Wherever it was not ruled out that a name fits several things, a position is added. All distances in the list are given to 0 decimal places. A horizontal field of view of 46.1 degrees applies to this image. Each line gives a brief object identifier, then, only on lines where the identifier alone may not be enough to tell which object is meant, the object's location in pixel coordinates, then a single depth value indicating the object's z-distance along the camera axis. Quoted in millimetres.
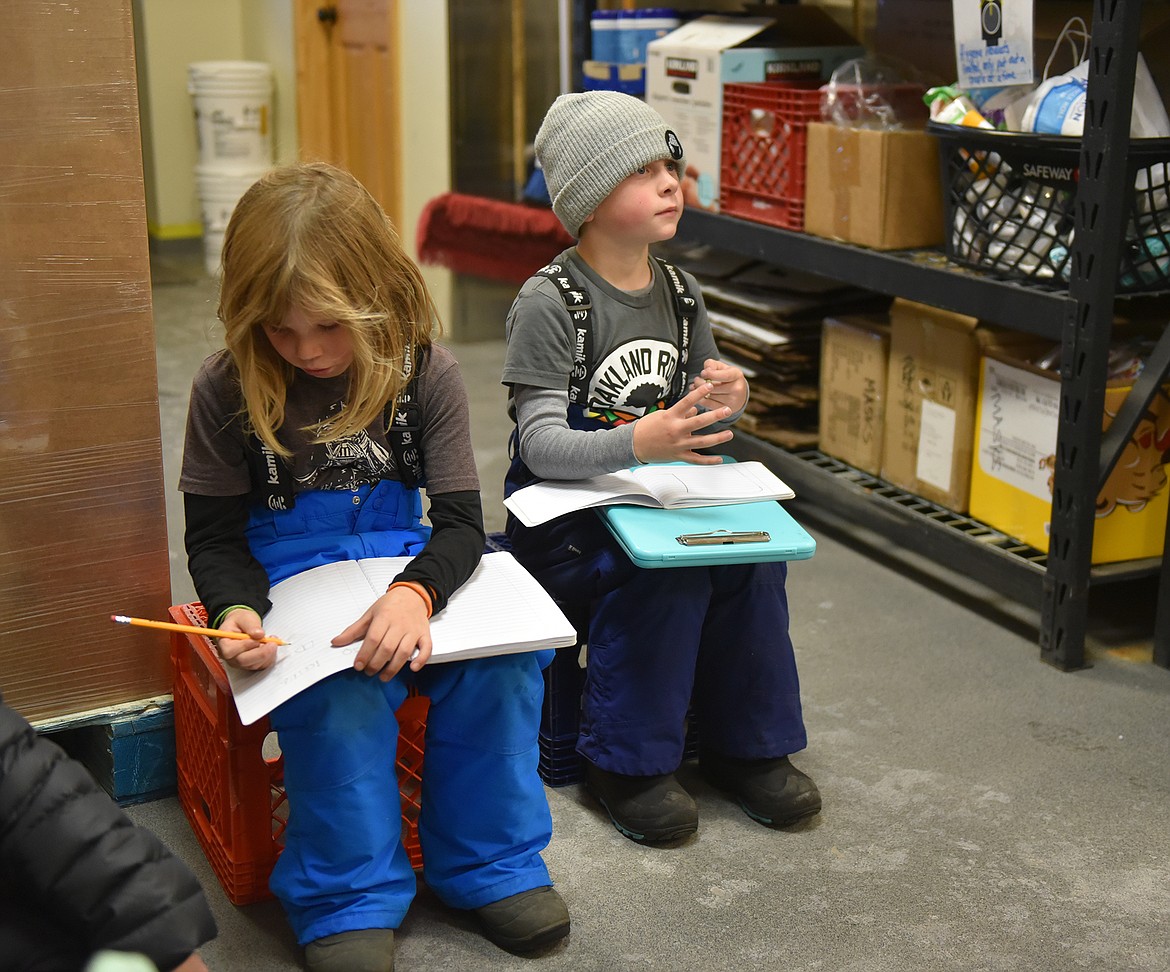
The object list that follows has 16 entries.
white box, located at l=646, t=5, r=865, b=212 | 2752
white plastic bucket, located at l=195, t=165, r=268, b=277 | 5441
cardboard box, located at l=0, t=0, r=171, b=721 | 1475
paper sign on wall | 2111
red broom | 3965
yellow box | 2197
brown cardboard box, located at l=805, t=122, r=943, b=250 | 2424
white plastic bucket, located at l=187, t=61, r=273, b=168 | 5402
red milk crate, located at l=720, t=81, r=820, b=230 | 2635
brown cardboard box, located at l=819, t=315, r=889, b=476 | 2643
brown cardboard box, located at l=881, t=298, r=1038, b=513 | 2389
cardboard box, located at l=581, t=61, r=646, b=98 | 3096
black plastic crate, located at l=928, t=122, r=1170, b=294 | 2039
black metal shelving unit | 1922
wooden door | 4477
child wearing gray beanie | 1637
